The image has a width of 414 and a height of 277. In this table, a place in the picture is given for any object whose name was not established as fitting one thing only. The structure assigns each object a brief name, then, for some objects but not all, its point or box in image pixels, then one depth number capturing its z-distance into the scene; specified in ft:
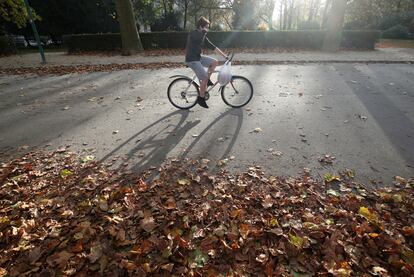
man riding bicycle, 17.70
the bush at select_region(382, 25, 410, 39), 87.63
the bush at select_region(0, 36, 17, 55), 63.87
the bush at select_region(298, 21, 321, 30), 106.51
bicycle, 20.51
